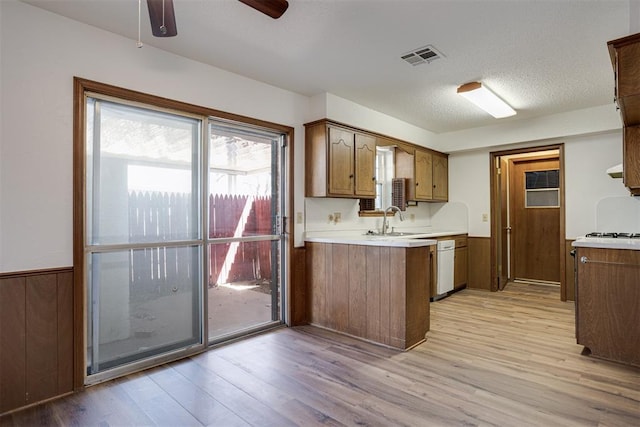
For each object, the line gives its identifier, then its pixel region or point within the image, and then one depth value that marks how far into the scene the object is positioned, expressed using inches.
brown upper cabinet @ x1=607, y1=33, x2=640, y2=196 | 79.9
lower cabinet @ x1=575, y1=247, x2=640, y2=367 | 102.0
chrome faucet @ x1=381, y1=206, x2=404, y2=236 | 176.2
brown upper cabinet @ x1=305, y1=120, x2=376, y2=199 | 142.8
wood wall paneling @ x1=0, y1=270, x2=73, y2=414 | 81.4
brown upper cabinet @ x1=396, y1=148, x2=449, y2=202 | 194.4
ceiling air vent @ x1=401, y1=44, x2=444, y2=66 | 107.8
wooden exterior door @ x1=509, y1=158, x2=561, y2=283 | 231.6
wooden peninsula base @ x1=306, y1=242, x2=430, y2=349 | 116.6
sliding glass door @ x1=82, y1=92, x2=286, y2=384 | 98.4
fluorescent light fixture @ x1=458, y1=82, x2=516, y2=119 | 136.6
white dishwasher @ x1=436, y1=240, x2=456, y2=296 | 182.3
